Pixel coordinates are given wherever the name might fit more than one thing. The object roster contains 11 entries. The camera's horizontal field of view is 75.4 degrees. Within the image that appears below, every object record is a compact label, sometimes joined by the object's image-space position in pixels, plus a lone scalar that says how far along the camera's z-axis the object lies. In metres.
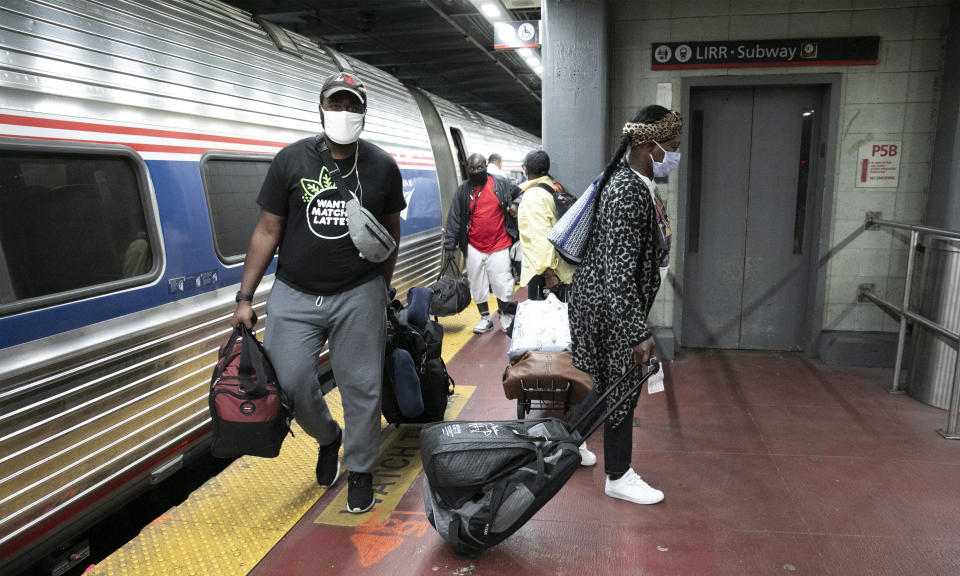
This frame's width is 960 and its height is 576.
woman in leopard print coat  2.79
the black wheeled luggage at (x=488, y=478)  2.53
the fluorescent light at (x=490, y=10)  8.40
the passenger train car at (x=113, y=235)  2.52
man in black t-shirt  2.83
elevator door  5.24
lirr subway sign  4.86
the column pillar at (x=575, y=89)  4.83
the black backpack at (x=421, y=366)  3.47
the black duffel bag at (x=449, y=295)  6.13
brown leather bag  3.55
